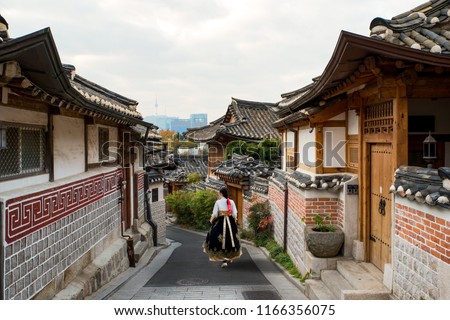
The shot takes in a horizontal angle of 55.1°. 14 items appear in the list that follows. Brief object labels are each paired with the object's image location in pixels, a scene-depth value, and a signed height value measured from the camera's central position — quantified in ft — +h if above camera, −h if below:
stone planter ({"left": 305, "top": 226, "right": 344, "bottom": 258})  27.12 -5.63
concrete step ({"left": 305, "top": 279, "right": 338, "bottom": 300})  23.94 -7.93
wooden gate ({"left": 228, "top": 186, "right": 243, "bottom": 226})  66.54 -6.92
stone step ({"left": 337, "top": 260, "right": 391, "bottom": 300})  19.71 -6.64
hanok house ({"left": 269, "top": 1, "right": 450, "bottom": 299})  16.89 +0.13
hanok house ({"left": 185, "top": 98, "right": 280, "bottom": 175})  85.87 +5.40
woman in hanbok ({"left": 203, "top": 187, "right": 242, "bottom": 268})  35.50 -6.72
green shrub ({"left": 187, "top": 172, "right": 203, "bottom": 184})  112.06 -6.20
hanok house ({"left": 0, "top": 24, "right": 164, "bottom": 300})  16.47 -1.47
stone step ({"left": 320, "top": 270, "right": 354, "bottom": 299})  23.41 -7.32
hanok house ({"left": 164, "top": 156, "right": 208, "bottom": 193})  115.34 -5.12
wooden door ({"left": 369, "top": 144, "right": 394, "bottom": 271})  22.74 -2.81
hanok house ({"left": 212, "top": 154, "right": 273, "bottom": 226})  63.00 -3.21
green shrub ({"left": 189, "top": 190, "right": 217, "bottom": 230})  77.82 -9.56
